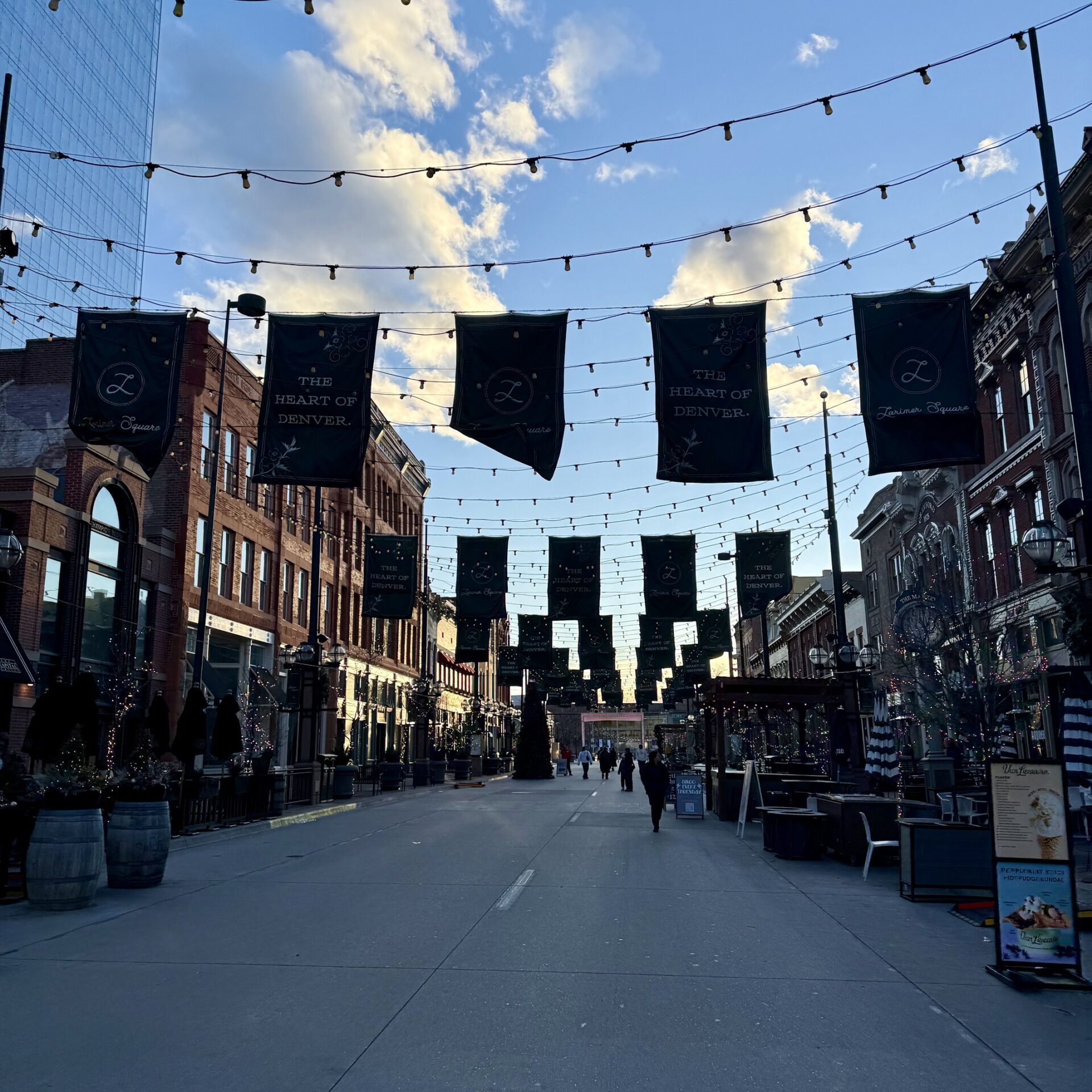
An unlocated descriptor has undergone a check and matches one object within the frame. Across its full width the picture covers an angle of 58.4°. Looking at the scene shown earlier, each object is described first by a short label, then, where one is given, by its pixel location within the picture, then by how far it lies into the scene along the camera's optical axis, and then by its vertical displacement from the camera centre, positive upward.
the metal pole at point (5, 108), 13.51 +8.85
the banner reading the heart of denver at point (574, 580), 29.91 +4.65
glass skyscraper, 67.06 +45.62
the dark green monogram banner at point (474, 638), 38.44 +3.81
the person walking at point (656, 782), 19.48 -0.97
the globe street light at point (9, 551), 13.70 +2.64
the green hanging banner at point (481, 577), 31.27 +5.01
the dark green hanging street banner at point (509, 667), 46.83 +3.50
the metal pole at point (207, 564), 28.06 +5.01
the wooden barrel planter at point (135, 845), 11.99 -1.28
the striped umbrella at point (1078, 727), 11.52 +0.01
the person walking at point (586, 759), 55.44 -1.39
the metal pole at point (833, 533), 26.97 +5.42
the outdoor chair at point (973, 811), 17.87 -1.51
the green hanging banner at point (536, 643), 39.94 +3.69
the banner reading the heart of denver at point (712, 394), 13.32 +4.60
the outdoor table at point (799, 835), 15.59 -1.63
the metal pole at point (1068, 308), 10.91 +4.92
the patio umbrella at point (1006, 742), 23.09 -0.30
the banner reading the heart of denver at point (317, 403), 13.77 +4.67
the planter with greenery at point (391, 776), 34.69 -1.36
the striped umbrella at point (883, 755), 21.44 -0.54
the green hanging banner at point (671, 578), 28.31 +4.45
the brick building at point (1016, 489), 24.08 +6.93
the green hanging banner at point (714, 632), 39.59 +4.04
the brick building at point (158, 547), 23.89 +5.61
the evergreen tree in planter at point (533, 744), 47.31 -0.44
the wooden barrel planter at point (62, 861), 10.33 -1.26
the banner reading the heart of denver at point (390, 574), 31.72 +5.20
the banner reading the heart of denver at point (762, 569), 27.92 +4.62
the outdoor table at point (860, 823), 15.02 -1.40
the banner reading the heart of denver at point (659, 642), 38.59 +3.57
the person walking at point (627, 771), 34.34 -1.30
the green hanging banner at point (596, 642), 42.69 +3.97
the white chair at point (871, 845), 13.31 -1.55
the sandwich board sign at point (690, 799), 23.08 -1.55
